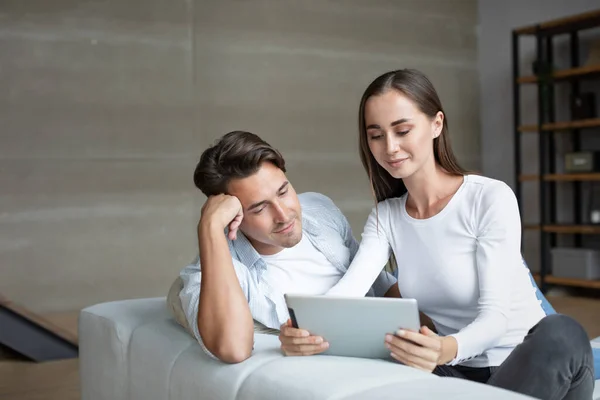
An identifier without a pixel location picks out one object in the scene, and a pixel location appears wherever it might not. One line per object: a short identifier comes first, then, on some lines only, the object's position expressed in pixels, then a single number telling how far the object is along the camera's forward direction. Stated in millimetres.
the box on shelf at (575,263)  7352
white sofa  2704
